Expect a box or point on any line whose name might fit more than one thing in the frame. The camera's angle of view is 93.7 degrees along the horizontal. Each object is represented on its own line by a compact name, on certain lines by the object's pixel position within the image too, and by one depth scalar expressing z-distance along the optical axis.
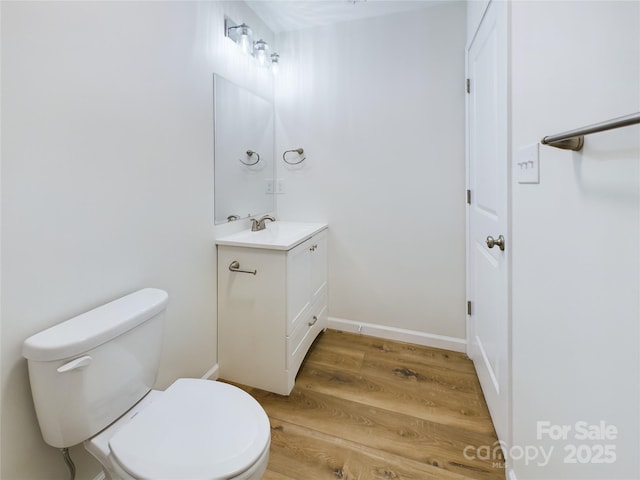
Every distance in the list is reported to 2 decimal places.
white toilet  0.83
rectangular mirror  1.79
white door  1.21
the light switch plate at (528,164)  0.93
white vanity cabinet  1.67
